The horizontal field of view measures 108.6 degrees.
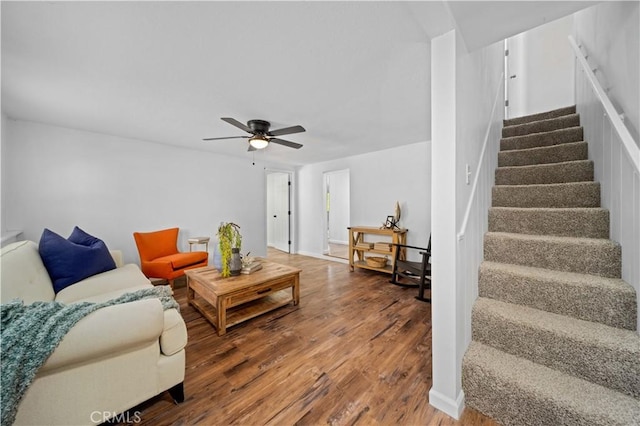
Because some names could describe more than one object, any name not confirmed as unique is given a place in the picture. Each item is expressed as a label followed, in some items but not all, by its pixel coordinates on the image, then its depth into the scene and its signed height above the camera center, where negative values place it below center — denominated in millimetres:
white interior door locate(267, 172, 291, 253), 5879 +85
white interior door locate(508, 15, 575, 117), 3129 +2074
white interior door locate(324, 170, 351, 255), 6984 +168
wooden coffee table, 2089 -782
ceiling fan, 2658 +929
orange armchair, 3051 -618
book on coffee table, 2509 -609
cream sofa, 1011 -752
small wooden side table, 3729 -449
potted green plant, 2408 -387
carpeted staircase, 1103 -615
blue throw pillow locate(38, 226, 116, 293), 1935 -418
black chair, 2799 -806
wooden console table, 3770 -541
